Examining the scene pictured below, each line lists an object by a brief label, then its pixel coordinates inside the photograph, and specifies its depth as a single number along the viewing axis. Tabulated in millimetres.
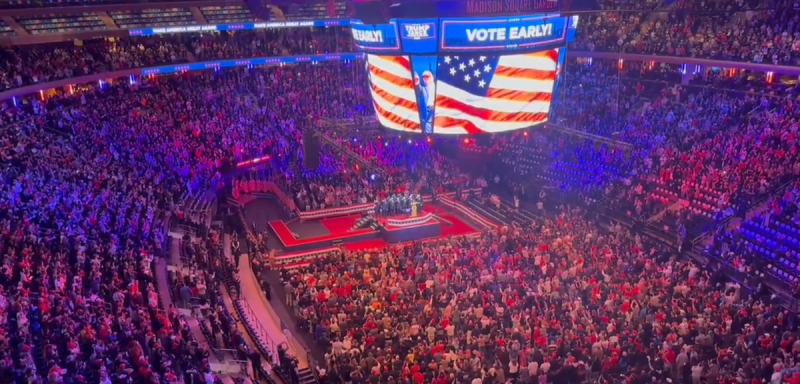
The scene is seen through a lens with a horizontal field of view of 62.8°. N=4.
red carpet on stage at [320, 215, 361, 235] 28031
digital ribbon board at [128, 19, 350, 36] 35938
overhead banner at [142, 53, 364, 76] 36681
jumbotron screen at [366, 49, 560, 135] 20906
